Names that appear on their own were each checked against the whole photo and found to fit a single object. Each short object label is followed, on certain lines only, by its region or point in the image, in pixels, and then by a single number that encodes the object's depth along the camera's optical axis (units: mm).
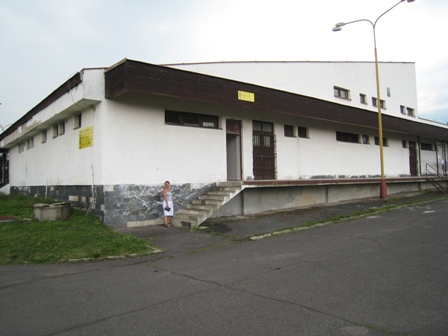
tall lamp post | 17359
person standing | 11750
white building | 11461
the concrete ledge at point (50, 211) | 12000
